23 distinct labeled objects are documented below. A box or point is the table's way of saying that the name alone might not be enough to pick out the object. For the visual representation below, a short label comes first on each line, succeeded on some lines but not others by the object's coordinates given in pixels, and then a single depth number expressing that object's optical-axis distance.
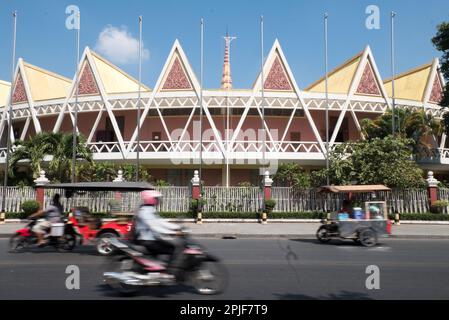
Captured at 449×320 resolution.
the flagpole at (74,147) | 20.80
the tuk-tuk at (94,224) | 8.99
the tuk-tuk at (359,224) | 11.74
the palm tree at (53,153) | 21.38
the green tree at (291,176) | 20.61
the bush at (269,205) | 19.80
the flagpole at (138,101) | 21.86
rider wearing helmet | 5.64
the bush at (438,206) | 19.52
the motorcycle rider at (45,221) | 9.89
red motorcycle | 9.84
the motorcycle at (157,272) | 5.56
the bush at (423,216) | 19.33
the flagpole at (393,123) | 21.80
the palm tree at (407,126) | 23.48
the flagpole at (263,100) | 23.42
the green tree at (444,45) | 21.30
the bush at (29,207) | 19.33
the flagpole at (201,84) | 23.30
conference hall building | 25.09
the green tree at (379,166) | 19.34
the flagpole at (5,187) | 19.63
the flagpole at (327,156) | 20.27
